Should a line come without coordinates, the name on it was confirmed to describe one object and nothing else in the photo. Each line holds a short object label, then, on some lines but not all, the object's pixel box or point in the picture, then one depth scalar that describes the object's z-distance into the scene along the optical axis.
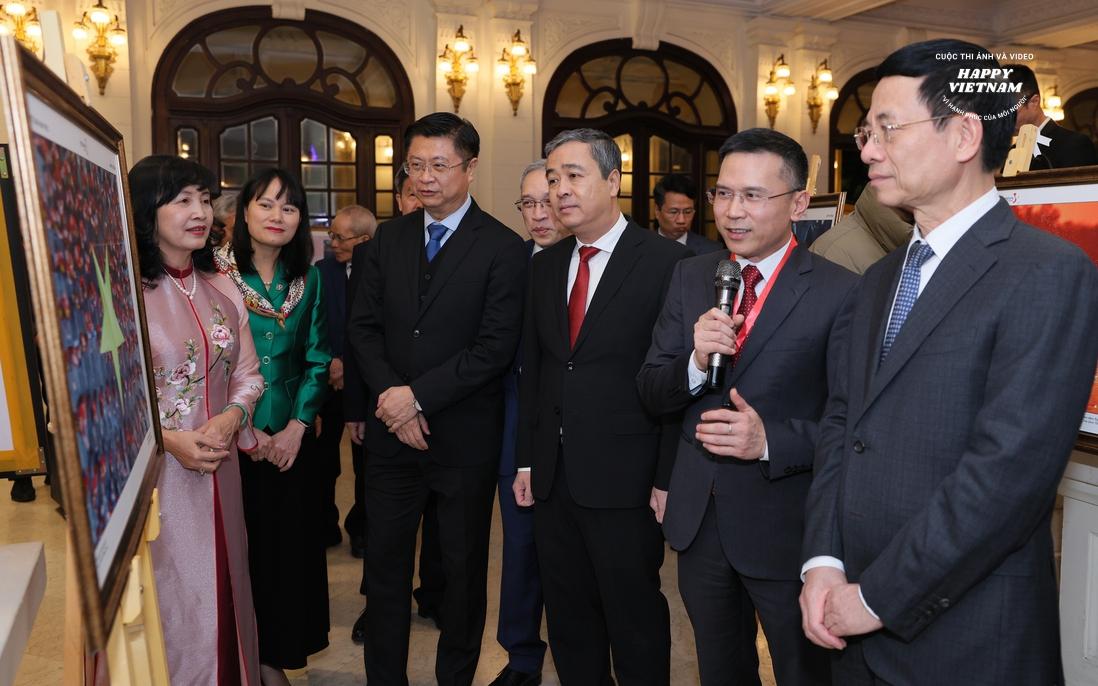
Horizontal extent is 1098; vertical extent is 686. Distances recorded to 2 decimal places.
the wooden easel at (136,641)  1.23
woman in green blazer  2.79
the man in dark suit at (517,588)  3.01
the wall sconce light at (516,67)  8.08
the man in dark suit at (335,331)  4.23
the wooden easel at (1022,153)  2.72
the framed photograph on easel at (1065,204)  2.18
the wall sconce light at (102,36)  6.80
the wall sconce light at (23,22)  6.34
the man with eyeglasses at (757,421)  1.96
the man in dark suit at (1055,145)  3.59
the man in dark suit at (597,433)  2.40
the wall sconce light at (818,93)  9.31
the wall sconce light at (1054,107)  10.30
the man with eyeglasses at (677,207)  5.44
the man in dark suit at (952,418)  1.36
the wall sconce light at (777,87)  9.18
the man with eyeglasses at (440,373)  2.73
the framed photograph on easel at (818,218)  4.30
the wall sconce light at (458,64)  7.91
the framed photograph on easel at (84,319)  0.88
